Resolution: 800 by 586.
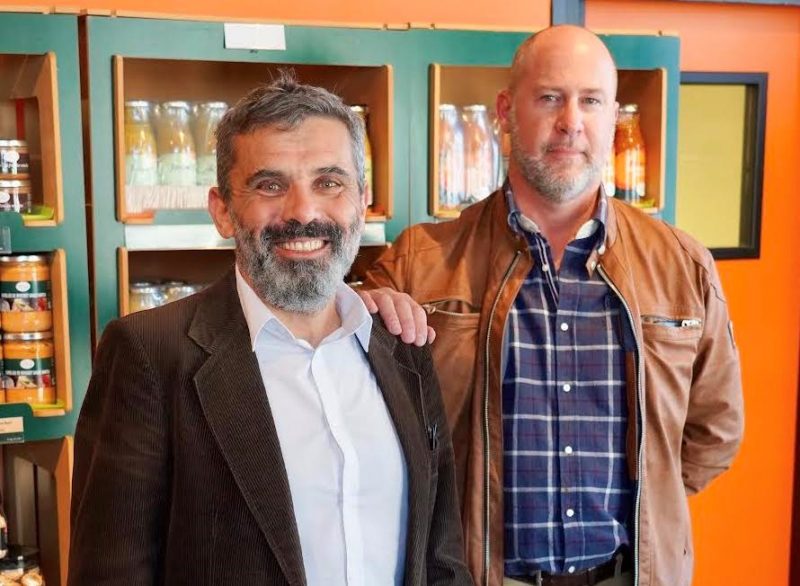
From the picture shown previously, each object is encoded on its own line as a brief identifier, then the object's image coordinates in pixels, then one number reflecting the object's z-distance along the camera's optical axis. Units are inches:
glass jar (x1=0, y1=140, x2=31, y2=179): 95.7
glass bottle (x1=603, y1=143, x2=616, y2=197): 116.0
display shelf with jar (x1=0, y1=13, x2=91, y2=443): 92.4
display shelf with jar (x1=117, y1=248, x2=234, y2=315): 105.7
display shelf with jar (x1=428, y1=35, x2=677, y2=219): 110.4
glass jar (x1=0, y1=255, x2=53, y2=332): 94.8
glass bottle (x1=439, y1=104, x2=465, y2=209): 109.7
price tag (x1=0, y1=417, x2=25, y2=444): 93.3
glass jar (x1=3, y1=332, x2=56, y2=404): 95.9
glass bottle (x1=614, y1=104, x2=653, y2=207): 115.1
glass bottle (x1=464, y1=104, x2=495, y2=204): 111.4
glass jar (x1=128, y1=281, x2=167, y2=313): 102.5
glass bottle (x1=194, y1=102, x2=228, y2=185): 104.5
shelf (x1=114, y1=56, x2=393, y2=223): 104.1
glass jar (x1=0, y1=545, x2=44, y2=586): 98.4
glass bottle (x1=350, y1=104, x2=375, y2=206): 105.3
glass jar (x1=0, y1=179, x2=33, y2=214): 95.4
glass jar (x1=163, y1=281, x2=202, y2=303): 104.7
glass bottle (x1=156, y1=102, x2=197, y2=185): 102.9
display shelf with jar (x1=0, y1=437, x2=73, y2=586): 98.6
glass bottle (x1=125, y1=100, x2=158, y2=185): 100.8
